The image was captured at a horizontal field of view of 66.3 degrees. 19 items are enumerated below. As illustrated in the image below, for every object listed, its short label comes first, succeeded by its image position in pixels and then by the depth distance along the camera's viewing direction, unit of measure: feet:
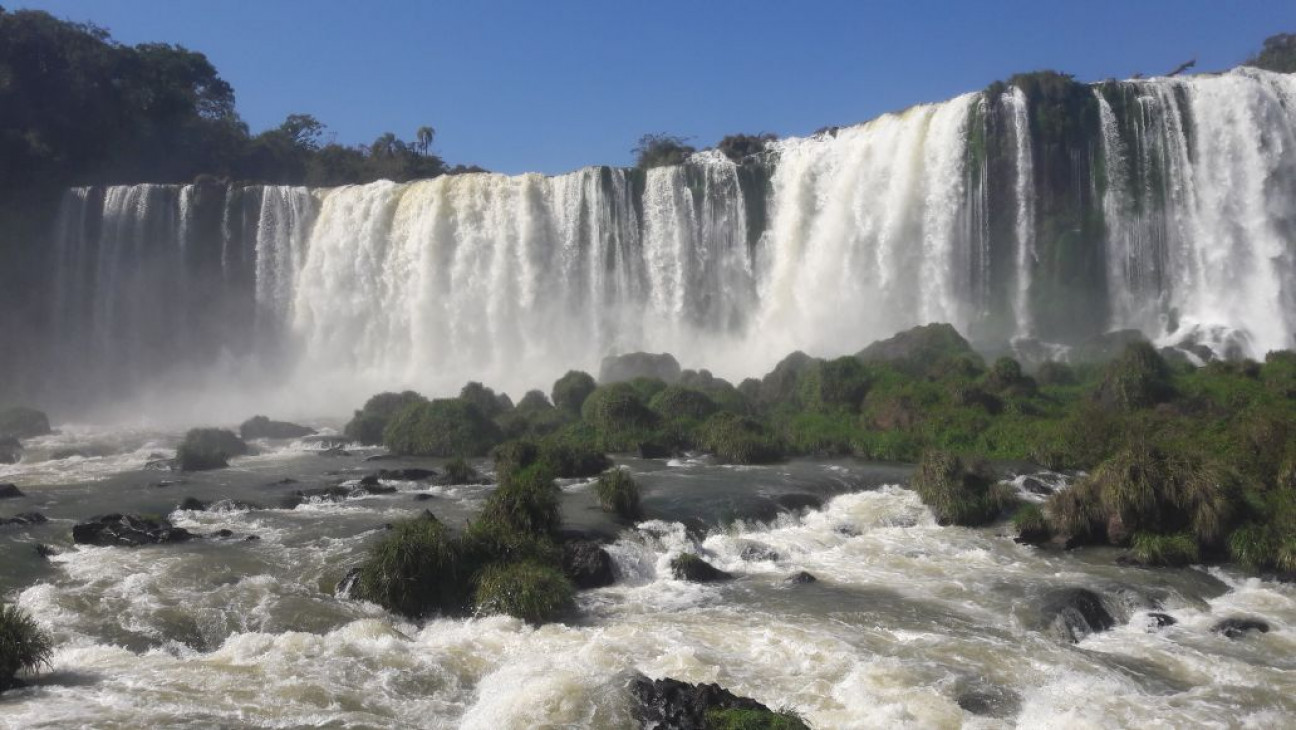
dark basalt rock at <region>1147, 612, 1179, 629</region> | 39.40
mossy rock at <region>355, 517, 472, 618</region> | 40.63
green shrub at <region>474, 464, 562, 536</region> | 46.19
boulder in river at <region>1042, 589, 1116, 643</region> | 38.19
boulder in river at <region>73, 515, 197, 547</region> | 50.19
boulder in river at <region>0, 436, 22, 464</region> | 88.84
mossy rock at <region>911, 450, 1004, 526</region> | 55.47
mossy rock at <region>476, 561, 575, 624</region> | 39.65
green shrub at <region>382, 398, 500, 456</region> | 85.81
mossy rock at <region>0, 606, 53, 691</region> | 31.37
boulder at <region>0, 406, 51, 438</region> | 106.27
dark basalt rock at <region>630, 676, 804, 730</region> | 28.40
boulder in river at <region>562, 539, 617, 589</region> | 44.68
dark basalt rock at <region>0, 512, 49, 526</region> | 55.06
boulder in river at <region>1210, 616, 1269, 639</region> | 37.96
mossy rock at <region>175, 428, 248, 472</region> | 81.05
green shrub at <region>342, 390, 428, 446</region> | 97.66
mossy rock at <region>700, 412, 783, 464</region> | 76.38
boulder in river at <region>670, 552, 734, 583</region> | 46.32
